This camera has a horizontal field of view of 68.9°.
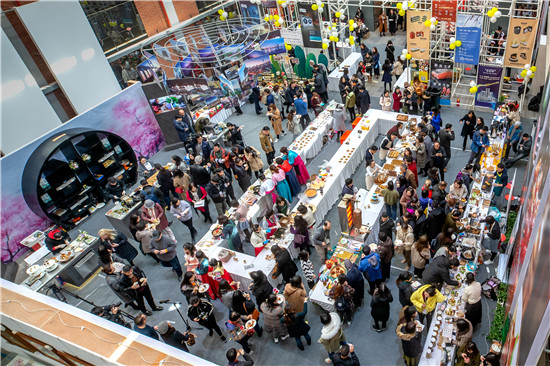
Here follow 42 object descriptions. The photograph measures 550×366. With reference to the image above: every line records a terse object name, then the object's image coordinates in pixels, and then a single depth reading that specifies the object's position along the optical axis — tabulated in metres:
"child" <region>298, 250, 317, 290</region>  7.39
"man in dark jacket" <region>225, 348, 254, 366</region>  5.69
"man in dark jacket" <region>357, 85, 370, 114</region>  12.21
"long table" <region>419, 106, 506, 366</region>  6.05
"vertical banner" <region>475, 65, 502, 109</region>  11.55
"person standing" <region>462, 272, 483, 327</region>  6.26
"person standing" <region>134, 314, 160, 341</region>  6.29
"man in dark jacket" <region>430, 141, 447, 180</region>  9.41
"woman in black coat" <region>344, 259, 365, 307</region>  7.00
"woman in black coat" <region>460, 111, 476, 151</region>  10.18
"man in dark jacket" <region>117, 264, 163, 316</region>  7.44
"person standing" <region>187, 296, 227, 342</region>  6.71
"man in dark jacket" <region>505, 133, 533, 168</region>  9.47
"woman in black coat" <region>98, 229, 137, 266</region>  8.45
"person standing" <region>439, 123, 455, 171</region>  9.54
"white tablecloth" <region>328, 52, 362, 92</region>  14.95
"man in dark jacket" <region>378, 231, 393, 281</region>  7.18
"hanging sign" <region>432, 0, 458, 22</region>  11.37
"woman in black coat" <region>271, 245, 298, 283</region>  7.47
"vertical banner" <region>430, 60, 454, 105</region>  12.37
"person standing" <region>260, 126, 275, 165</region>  11.09
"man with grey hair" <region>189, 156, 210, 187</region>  10.12
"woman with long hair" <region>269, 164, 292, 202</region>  9.56
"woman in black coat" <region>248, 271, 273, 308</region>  6.88
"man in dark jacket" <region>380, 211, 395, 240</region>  7.78
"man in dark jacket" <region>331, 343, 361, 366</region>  5.64
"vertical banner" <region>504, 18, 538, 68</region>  10.30
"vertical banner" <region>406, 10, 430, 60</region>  12.00
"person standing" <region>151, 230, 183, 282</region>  8.14
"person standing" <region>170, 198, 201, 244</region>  8.98
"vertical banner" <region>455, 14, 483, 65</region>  11.05
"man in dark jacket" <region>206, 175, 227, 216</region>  9.55
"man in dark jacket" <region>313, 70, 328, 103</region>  13.39
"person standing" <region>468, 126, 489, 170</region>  9.38
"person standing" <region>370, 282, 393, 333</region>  6.49
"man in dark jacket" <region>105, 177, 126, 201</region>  10.38
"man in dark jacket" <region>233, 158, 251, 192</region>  10.30
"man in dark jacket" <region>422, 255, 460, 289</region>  6.62
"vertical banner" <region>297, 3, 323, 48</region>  15.64
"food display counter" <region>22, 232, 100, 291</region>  8.82
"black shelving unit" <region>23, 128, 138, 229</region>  10.70
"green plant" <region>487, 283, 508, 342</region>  6.57
